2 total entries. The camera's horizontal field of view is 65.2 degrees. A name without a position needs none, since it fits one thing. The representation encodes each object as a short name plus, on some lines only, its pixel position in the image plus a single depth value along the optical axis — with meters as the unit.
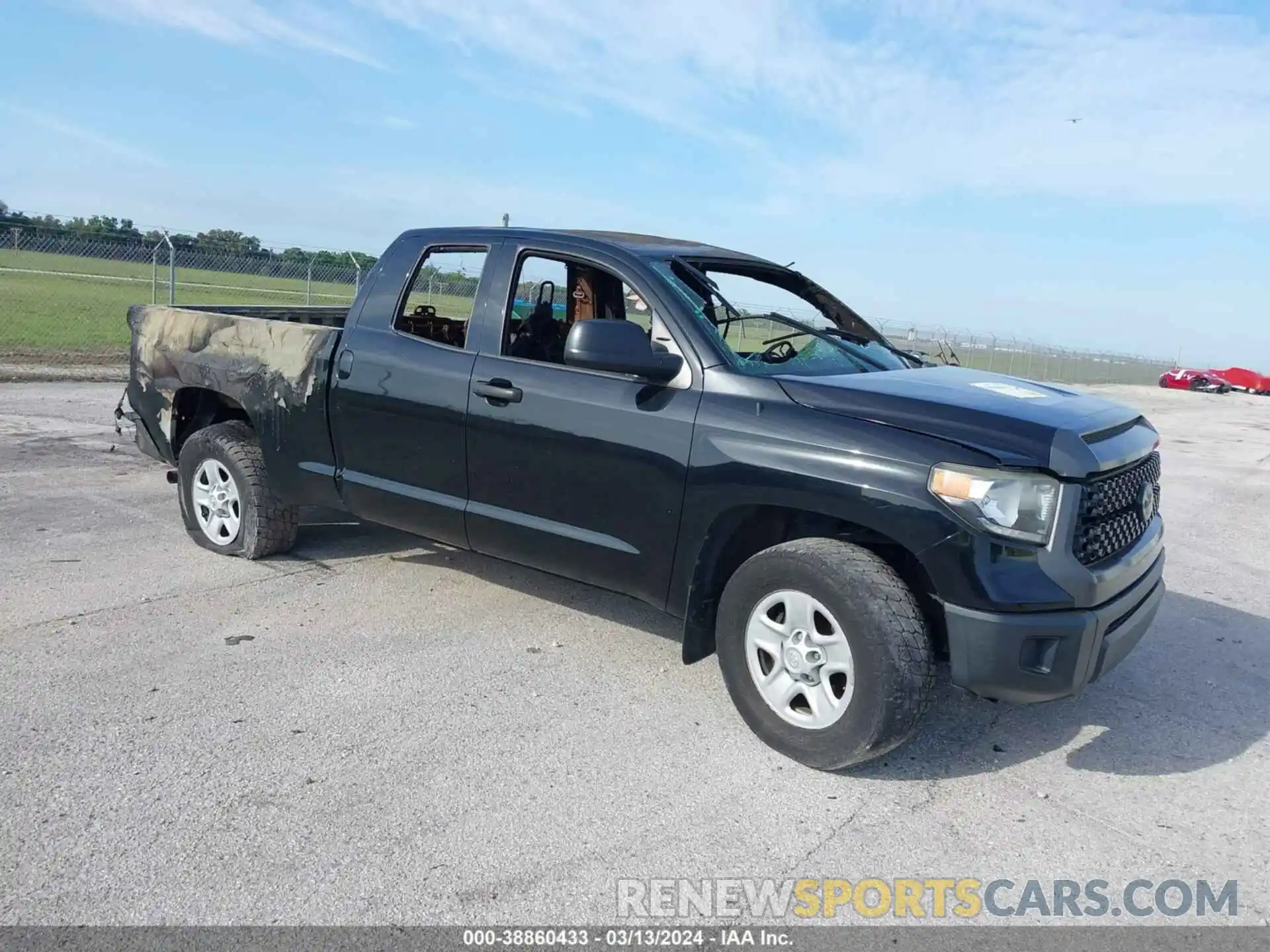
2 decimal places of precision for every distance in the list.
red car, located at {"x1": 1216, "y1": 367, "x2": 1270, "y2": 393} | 41.84
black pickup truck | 3.24
